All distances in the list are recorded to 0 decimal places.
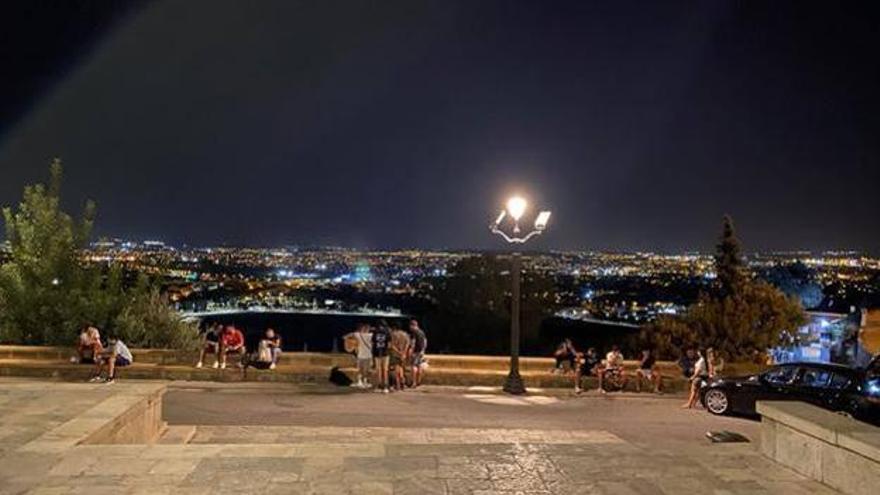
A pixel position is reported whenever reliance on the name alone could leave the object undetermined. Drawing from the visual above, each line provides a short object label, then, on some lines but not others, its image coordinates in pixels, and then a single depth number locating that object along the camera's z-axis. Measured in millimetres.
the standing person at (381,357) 18312
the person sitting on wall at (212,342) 19922
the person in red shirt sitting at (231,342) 19641
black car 16047
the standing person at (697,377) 18078
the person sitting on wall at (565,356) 20703
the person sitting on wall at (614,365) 19709
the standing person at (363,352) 18562
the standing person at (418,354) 19062
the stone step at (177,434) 12188
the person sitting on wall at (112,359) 18109
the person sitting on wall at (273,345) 19781
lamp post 18656
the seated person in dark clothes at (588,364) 19938
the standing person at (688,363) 20391
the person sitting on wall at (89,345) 19078
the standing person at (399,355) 18797
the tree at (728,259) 41188
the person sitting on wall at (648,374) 20000
